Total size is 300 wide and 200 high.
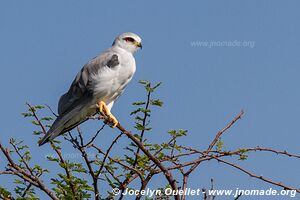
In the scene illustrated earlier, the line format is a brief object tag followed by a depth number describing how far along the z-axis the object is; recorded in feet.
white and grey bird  38.45
